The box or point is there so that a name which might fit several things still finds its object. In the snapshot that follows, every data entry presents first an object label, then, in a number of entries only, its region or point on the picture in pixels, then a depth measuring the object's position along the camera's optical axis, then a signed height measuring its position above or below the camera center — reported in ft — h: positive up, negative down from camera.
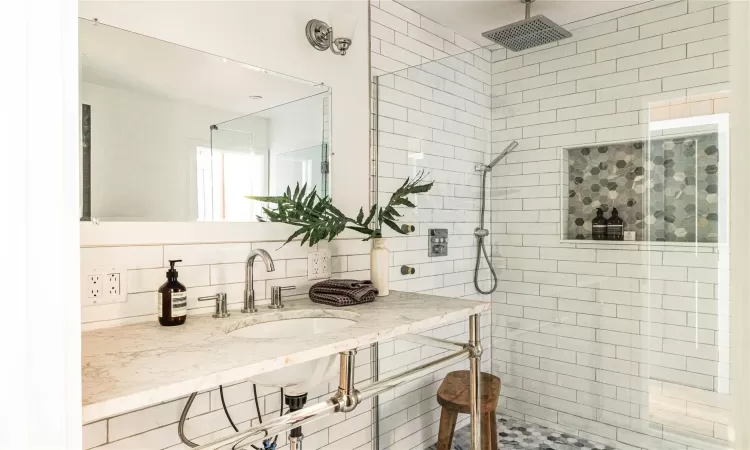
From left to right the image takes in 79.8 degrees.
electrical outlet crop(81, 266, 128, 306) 4.11 -0.60
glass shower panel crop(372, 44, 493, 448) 7.50 +0.66
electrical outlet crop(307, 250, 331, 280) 6.14 -0.61
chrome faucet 5.09 -0.76
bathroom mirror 4.29 +0.99
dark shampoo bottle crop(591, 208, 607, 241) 6.67 -0.10
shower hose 7.79 -0.25
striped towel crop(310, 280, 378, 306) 5.36 -0.88
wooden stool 7.11 -2.93
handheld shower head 7.63 +1.15
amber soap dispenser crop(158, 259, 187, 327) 4.28 -0.76
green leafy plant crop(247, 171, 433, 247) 5.60 +0.08
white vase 5.99 -0.61
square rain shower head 6.72 +2.93
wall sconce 6.15 +2.58
